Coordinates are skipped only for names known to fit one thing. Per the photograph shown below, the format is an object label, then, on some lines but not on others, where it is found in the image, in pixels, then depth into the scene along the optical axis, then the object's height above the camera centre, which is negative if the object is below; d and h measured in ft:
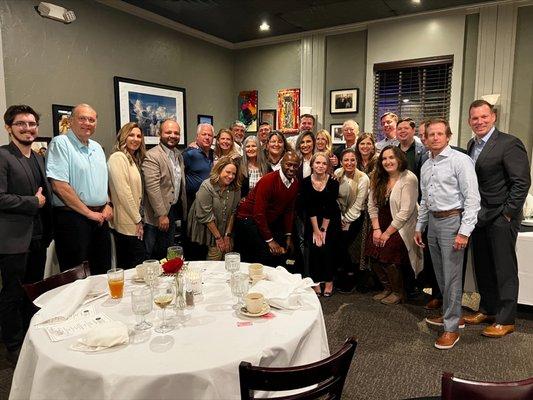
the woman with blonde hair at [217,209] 10.94 -1.62
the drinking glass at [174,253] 6.63 -1.68
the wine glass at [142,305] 4.95 -1.92
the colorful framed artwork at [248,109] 22.34 +2.35
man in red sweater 11.02 -1.85
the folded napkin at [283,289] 5.61 -2.06
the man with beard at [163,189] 11.10 -1.10
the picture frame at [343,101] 19.33 +2.43
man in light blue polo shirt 9.08 -0.87
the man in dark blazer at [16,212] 8.27 -1.28
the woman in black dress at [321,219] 11.61 -2.01
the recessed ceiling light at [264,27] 18.80 +5.88
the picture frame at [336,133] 19.94 +0.89
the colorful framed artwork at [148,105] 16.38 +1.99
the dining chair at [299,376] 3.85 -2.21
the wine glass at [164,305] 4.98 -1.95
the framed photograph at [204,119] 20.61 +1.66
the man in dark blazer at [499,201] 9.02 -1.13
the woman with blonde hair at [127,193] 10.46 -1.13
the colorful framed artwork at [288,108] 20.97 +2.24
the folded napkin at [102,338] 4.48 -2.11
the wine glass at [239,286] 5.78 -1.94
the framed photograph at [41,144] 13.24 +0.20
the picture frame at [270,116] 21.72 +1.87
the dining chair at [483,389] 3.60 -2.13
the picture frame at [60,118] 14.03 +1.13
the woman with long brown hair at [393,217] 11.15 -1.87
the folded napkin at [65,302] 5.26 -2.13
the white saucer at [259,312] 5.34 -2.15
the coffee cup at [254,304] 5.38 -2.04
